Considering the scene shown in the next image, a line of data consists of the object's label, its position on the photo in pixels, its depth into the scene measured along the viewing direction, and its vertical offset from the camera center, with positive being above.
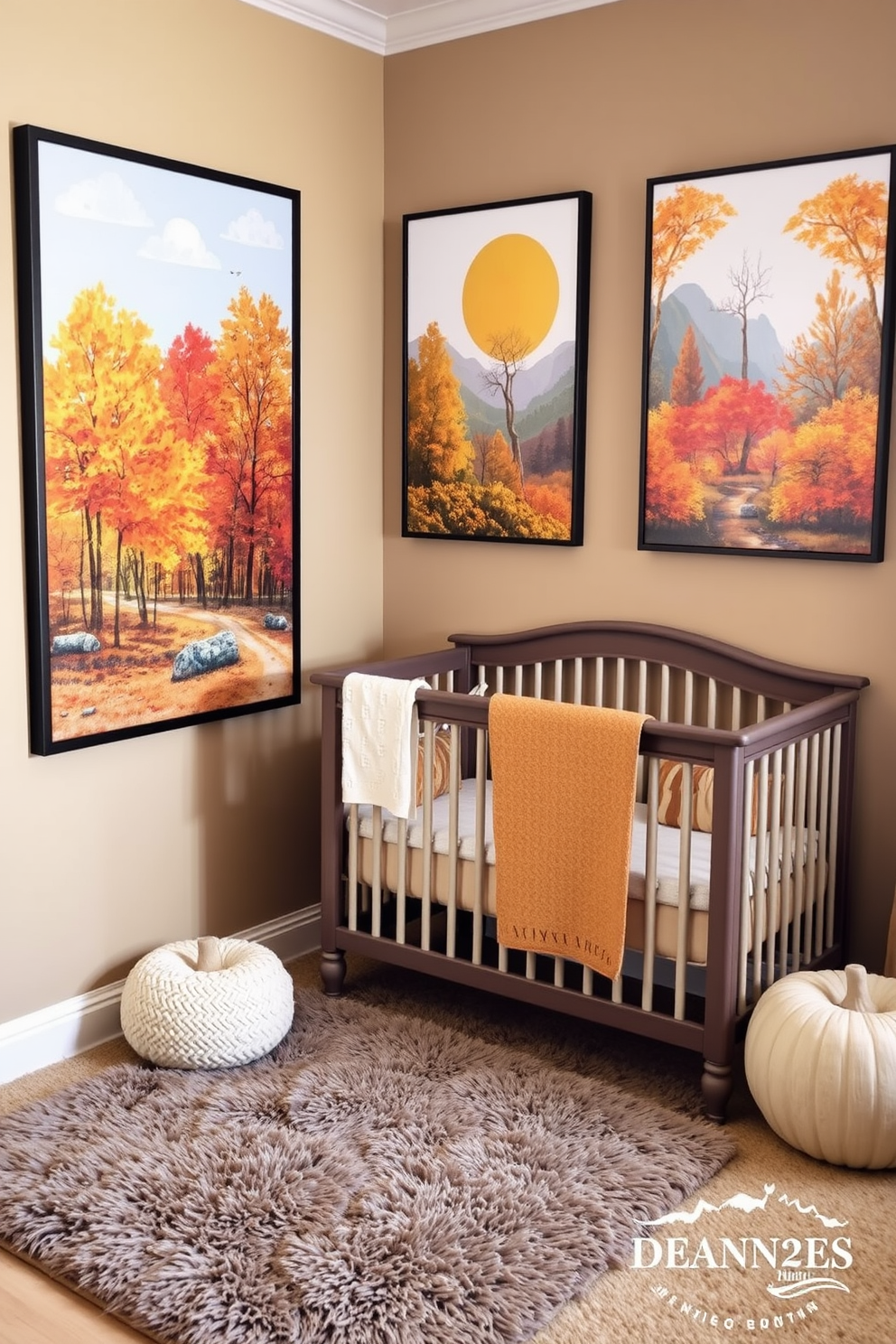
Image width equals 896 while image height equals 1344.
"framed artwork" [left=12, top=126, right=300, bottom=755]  2.64 +0.17
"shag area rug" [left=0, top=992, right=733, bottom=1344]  1.98 -1.14
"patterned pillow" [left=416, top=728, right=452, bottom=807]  3.17 -0.59
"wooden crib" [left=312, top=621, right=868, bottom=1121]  2.53 -0.68
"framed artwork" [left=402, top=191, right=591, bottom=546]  3.21 +0.38
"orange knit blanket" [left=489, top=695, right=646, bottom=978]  2.59 -0.61
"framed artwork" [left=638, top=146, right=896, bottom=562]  2.77 +0.36
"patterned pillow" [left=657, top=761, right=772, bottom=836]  2.91 -0.61
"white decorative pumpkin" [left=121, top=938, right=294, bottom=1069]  2.67 -1.01
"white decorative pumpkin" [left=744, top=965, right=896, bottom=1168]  2.28 -0.96
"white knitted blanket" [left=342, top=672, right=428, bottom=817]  2.90 -0.49
